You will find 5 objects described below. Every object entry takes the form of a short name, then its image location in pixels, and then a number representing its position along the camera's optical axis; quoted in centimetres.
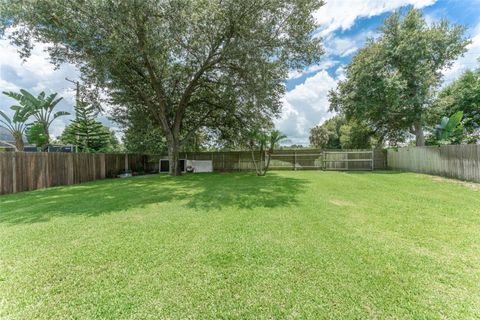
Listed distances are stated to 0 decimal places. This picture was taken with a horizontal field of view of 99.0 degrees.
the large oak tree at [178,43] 801
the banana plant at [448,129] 1055
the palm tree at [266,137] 1106
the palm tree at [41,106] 1227
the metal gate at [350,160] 1498
